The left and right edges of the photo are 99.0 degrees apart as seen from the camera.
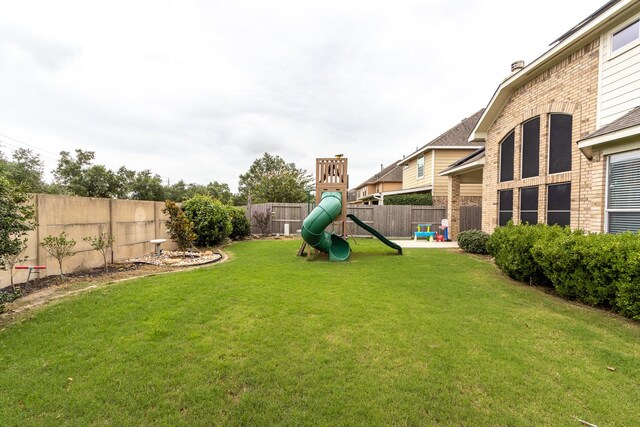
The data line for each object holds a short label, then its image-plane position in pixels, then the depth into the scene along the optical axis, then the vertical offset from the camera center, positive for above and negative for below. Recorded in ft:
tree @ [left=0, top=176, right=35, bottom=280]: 12.66 -0.47
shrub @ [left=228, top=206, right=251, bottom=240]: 47.01 -2.86
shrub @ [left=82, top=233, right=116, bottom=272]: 21.81 -2.90
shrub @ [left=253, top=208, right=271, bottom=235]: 54.95 -2.28
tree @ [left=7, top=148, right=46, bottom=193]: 83.57 +12.93
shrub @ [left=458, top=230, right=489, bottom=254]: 33.37 -3.98
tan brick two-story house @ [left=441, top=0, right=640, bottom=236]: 18.44 +6.91
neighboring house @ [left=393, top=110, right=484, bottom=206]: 58.54 +11.03
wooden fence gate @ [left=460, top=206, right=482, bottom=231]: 55.93 -1.56
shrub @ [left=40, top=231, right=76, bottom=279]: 18.51 -2.79
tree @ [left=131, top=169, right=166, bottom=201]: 111.14 +8.66
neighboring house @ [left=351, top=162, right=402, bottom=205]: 94.22 +9.39
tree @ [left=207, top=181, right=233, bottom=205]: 148.25 +10.45
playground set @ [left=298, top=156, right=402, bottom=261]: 27.48 -0.38
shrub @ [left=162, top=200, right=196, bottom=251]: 30.32 -2.16
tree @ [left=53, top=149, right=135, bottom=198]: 90.99 +10.24
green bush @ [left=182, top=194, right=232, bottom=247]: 35.45 -1.47
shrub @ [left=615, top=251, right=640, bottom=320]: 12.60 -3.70
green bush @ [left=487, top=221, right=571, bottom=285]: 19.06 -3.10
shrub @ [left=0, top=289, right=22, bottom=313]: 12.23 -4.22
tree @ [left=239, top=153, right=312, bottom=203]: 91.35 +7.15
